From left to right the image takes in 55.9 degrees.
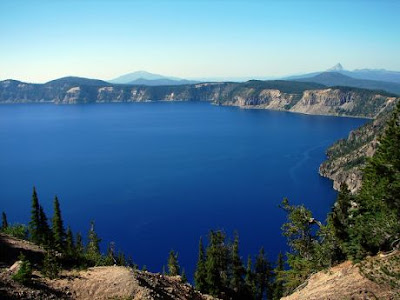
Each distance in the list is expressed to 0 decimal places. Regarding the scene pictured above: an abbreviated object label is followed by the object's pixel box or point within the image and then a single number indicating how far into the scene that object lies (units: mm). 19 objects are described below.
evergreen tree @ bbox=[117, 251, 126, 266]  74812
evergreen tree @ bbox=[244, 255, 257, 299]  76875
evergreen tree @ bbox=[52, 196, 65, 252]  65688
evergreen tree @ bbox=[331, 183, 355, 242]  38594
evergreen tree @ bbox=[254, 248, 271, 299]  80812
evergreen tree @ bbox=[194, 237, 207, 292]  70750
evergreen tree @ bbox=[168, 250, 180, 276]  82894
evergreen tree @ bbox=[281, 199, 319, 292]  44031
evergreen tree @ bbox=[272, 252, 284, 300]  74000
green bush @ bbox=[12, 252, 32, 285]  31156
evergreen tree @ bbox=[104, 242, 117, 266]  53194
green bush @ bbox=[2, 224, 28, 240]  69438
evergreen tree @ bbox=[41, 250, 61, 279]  34688
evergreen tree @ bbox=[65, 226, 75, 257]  43838
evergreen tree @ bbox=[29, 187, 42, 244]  65562
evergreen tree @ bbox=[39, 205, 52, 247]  66000
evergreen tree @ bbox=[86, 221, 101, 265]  84275
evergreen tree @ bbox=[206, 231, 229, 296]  69625
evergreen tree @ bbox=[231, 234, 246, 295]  73625
